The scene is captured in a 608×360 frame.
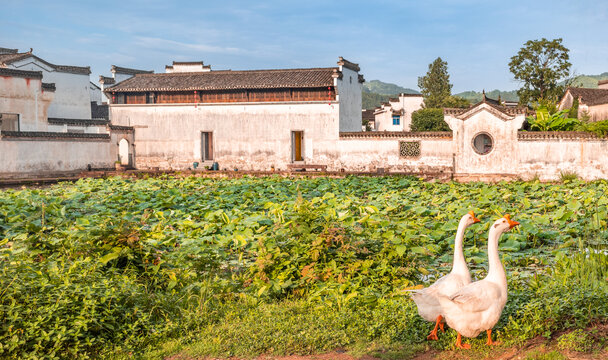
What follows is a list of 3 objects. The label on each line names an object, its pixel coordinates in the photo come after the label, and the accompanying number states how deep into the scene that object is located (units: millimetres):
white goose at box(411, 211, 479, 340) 4297
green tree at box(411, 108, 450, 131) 37281
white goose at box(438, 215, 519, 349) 4121
